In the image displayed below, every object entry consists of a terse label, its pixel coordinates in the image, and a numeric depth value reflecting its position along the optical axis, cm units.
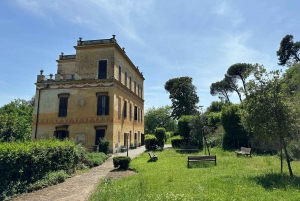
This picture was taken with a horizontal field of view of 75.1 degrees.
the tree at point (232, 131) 1964
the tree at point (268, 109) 909
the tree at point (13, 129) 2372
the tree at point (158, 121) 5650
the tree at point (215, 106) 4322
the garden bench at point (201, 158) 1222
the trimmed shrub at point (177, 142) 2435
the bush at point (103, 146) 1969
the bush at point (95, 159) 1490
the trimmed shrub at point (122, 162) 1300
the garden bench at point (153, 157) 1546
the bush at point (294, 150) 1304
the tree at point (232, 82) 4647
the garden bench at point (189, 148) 1990
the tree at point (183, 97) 4547
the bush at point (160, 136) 2414
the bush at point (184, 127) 2405
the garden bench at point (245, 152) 1493
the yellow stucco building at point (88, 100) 2314
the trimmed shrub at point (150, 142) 2453
